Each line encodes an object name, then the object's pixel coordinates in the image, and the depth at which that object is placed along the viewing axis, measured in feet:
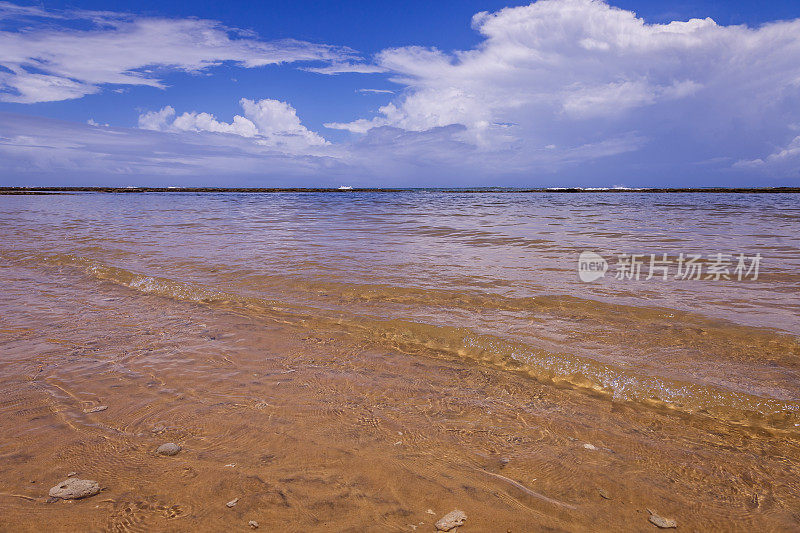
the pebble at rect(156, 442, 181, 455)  8.04
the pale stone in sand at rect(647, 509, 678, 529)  6.57
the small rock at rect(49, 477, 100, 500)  6.77
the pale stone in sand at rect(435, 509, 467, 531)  6.40
